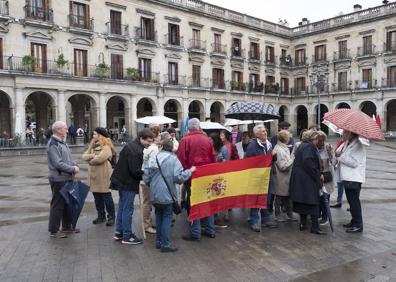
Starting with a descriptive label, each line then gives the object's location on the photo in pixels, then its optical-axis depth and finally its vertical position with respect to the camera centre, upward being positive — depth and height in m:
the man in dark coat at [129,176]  5.59 -0.79
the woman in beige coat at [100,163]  6.45 -0.67
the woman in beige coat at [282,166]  6.61 -0.79
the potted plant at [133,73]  30.20 +4.20
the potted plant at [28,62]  24.69 +4.32
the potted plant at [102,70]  28.48 +4.23
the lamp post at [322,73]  40.63 +5.35
